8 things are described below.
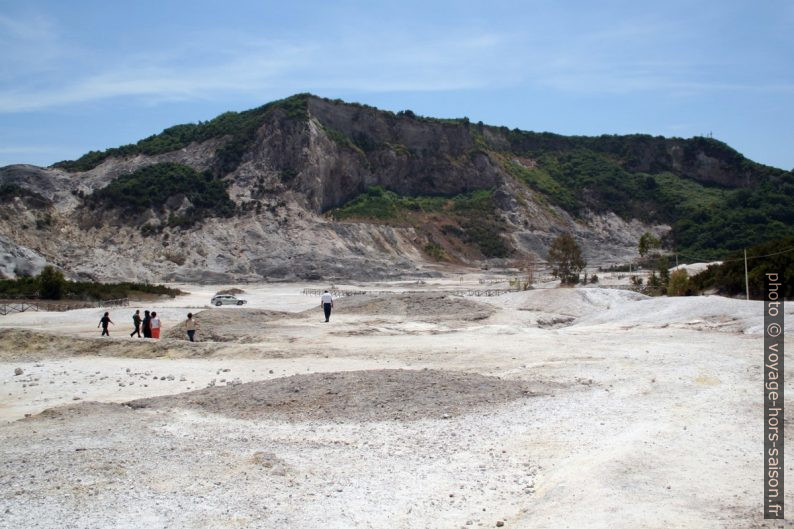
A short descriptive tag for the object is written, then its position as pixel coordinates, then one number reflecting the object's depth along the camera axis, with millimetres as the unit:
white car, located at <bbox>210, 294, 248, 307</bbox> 46156
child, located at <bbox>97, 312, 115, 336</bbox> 26303
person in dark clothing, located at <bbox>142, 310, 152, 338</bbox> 25562
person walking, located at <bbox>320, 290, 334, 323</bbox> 30953
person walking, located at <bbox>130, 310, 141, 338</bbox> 25625
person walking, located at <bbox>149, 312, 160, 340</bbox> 25562
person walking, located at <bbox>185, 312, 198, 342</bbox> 24594
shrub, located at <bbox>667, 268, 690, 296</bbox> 39656
